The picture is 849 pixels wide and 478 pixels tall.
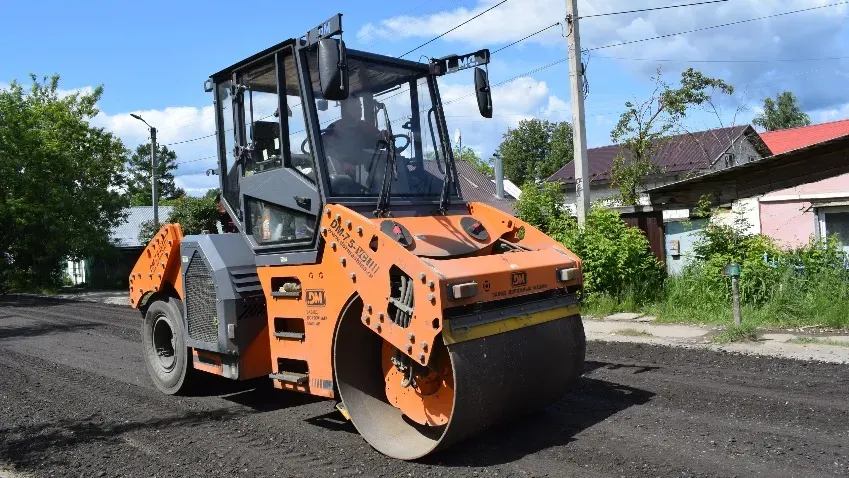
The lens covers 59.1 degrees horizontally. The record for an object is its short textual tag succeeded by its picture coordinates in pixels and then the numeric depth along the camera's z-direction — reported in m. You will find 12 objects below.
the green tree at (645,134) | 17.95
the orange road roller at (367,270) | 4.91
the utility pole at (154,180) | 29.48
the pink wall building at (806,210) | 16.97
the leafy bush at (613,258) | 12.80
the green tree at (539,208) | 14.57
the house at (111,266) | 35.06
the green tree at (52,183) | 29.20
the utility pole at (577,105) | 13.80
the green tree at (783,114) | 58.38
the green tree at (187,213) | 26.17
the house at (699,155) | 28.96
